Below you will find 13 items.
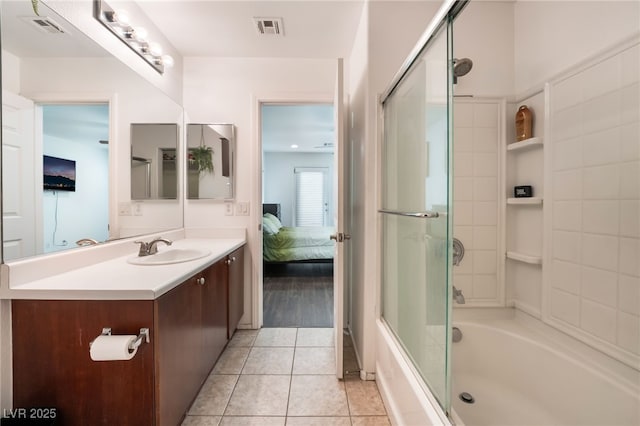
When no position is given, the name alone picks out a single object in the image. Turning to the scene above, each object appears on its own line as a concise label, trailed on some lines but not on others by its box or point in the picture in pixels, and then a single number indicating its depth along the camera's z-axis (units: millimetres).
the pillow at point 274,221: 4519
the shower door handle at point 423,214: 1074
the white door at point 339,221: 1664
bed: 3992
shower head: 1617
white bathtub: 1131
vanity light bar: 1491
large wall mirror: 1025
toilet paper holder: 963
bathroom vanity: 1009
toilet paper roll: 923
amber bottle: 1605
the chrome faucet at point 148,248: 1595
